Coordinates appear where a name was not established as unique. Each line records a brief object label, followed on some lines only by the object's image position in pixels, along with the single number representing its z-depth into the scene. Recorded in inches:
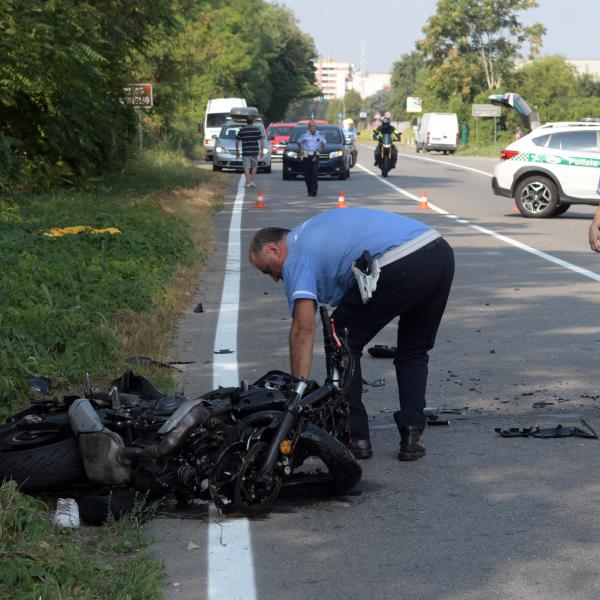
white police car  877.8
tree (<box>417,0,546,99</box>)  3683.6
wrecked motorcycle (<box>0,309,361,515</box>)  211.6
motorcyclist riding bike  1407.5
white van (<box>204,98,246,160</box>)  2073.1
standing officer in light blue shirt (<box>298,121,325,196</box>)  1096.8
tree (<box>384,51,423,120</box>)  6171.3
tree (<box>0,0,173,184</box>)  797.9
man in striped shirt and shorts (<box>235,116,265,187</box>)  1264.8
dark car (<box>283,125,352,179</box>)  1421.0
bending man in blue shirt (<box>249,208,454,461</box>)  231.3
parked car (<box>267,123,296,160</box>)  2017.7
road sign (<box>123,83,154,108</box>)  1084.5
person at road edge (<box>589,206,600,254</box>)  292.5
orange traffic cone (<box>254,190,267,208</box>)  997.7
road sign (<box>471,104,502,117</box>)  3132.4
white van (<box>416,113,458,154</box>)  2977.4
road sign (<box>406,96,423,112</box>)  4714.1
